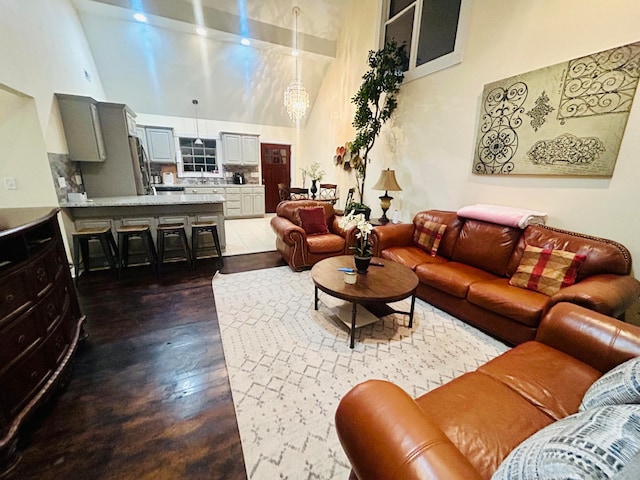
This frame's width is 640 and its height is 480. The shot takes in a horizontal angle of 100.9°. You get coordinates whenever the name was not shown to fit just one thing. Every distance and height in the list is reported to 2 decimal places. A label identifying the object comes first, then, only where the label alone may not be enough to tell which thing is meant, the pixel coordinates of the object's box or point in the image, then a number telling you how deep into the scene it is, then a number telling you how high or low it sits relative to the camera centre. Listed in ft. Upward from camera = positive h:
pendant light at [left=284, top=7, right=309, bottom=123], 17.39 +5.04
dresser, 4.12 -2.64
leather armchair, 11.43 -2.81
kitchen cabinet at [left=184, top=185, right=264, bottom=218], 21.93 -1.99
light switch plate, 9.37 -0.41
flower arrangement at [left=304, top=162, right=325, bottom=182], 19.59 +0.13
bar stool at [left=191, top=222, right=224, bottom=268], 12.37 -2.68
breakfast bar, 11.15 -1.76
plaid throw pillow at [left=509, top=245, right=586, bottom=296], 6.85 -2.39
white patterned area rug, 4.45 -4.42
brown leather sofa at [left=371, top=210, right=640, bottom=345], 5.98 -2.62
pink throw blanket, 8.27 -1.18
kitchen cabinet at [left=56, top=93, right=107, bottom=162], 11.27 +1.95
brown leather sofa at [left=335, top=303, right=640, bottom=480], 2.47 -2.91
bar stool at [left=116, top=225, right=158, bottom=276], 11.06 -2.80
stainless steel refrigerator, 12.78 +0.46
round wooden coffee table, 6.69 -2.87
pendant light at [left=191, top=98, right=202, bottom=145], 22.11 +2.81
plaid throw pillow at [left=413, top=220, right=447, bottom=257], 10.19 -2.24
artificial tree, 12.87 +4.17
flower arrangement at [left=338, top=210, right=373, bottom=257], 7.32 -1.43
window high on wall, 10.33 +6.20
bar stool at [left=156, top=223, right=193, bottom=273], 11.51 -2.63
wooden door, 25.35 +0.57
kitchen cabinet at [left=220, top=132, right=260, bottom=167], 22.58 +2.23
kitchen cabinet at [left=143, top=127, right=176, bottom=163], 20.43 +2.26
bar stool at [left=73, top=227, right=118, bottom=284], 10.28 -2.80
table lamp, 12.17 -0.24
